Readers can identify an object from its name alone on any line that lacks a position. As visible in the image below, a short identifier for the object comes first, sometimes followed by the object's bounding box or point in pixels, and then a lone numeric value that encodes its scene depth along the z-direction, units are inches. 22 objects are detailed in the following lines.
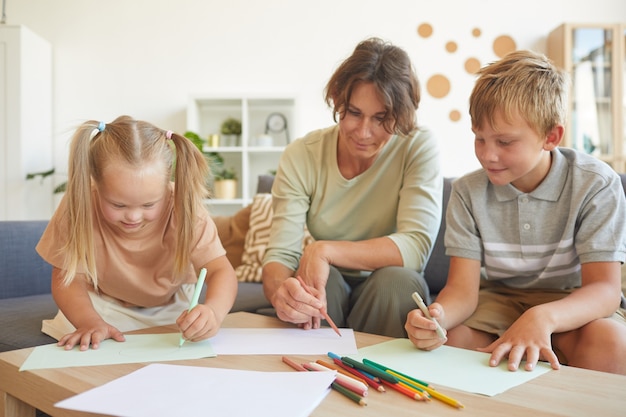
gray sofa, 67.5
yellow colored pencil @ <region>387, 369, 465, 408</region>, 26.7
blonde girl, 46.4
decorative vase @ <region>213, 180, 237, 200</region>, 151.4
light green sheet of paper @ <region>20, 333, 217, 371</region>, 35.1
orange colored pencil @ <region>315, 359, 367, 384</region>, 30.3
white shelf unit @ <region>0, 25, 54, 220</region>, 148.9
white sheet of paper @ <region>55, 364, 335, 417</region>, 25.4
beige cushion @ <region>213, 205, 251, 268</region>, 89.2
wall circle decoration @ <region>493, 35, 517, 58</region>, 164.2
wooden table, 26.2
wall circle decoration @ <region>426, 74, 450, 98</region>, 164.9
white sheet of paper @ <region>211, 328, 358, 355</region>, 37.4
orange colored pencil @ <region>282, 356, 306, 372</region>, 32.7
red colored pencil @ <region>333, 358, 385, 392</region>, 29.0
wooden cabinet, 155.8
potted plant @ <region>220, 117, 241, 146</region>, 157.8
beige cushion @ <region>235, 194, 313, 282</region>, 85.7
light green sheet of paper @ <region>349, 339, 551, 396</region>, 30.2
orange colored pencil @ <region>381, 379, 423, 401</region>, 27.7
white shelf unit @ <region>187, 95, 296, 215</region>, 157.1
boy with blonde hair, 42.0
